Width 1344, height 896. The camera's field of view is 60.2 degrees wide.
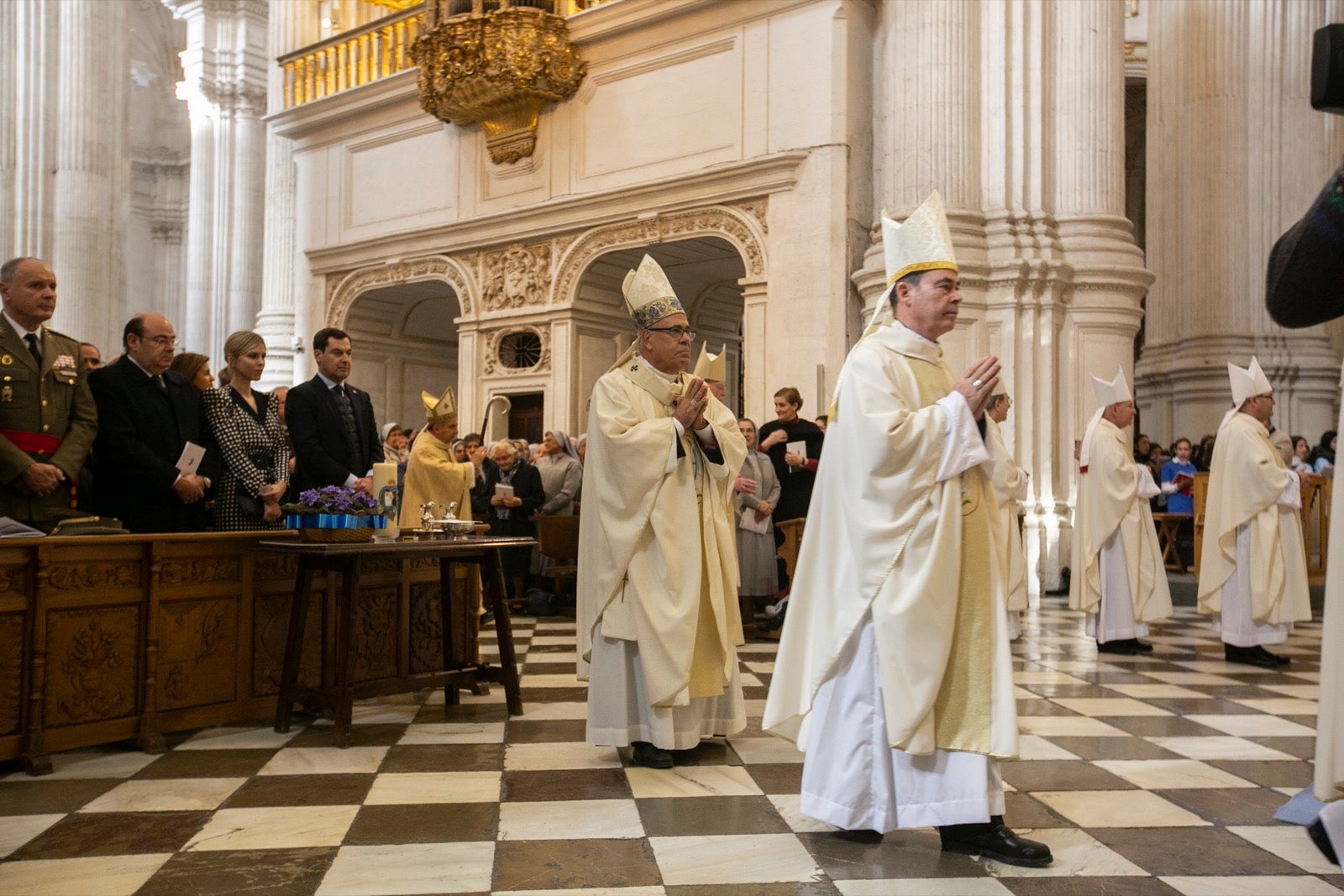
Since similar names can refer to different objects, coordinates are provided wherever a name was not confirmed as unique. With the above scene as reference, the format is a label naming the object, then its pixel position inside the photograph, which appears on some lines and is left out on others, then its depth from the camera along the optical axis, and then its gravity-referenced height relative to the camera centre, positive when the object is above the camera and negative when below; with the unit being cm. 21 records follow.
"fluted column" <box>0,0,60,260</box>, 1513 +454
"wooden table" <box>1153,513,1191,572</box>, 1082 -41
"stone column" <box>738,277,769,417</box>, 1119 +143
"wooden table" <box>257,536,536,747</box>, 446 -59
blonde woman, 512 +15
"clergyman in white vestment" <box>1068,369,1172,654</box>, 722 -36
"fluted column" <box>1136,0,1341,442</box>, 1363 +352
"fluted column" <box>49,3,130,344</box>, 1521 +405
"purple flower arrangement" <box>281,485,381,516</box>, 462 -9
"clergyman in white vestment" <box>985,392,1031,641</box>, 695 -18
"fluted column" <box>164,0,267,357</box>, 2225 +632
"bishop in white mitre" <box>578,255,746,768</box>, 414 -28
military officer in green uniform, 444 +28
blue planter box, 460 -17
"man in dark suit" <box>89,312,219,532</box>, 480 +17
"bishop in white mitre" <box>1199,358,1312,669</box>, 681 -29
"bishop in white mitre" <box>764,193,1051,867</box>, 306 -34
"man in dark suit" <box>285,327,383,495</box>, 549 +28
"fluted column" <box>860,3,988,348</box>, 1027 +314
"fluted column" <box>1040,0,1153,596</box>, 1064 +249
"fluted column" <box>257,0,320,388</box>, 1630 +363
